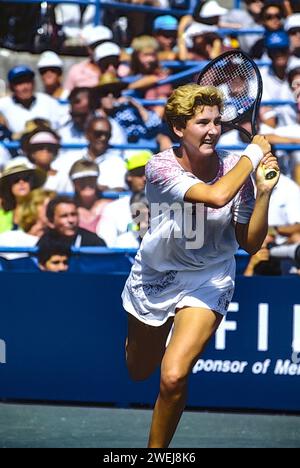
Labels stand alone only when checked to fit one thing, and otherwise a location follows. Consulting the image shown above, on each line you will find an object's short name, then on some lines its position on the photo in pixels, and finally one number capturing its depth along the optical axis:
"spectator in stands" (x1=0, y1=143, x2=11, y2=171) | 13.76
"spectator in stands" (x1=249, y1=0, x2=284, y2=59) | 14.82
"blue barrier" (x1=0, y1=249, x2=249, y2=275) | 11.76
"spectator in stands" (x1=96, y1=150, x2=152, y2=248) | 12.18
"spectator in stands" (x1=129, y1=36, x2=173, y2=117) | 14.71
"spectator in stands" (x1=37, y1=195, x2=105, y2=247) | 11.98
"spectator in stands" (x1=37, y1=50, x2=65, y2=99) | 15.03
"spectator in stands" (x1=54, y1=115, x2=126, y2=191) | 13.08
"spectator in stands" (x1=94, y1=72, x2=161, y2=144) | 14.07
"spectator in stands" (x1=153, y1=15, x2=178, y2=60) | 15.31
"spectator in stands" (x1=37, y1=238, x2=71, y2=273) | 11.65
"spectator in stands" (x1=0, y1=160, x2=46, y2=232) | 12.77
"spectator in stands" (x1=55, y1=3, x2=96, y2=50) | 15.84
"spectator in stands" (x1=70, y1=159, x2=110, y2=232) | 12.41
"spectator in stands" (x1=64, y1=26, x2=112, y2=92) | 14.74
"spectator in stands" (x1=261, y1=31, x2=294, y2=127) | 14.40
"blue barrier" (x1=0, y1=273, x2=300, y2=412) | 10.50
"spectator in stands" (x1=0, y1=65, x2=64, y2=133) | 14.59
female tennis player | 7.00
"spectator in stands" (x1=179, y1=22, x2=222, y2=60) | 14.76
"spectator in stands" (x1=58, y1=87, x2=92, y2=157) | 14.23
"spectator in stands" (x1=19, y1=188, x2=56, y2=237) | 12.32
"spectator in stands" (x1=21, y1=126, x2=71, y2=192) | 13.43
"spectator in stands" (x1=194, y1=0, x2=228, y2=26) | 14.93
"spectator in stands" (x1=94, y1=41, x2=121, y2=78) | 14.67
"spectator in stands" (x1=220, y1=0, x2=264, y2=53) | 15.37
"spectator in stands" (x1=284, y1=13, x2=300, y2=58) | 14.49
